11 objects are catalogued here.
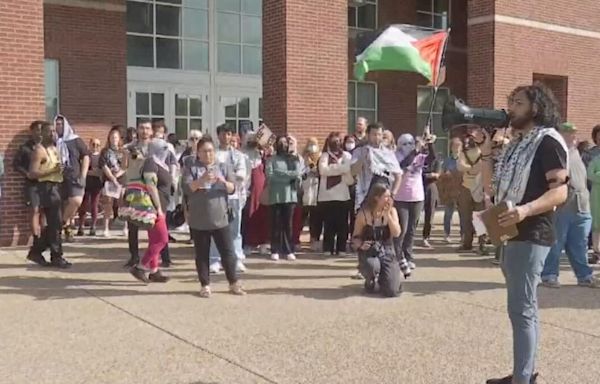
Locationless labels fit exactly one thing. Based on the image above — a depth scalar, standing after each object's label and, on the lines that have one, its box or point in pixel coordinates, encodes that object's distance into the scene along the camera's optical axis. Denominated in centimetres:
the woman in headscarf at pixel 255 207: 1010
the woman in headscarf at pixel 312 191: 1052
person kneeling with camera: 741
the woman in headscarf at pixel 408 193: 838
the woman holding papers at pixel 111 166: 1176
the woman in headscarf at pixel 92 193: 1214
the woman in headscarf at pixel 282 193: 968
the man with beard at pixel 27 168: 885
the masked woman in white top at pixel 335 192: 1003
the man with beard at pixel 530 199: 429
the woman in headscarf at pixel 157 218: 788
